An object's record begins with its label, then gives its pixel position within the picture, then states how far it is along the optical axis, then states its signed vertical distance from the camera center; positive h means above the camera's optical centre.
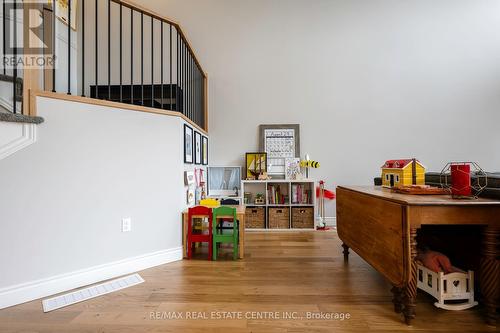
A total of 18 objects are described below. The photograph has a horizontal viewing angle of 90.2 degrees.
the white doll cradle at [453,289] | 1.47 -0.72
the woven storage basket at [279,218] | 3.63 -0.71
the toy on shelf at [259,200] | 3.71 -0.45
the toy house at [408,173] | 1.80 -0.03
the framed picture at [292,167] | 3.82 +0.04
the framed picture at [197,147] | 3.08 +0.29
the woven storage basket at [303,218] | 3.62 -0.71
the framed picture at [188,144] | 2.61 +0.29
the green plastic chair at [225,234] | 2.42 -0.61
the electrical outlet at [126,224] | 2.10 -0.45
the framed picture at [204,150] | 3.49 +0.29
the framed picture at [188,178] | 2.61 -0.08
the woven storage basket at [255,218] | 3.66 -0.71
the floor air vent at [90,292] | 1.60 -0.85
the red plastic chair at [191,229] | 2.43 -0.58
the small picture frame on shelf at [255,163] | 3.82 +0.10
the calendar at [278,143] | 3.91 +0.42
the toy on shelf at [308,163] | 3.79 +0.10
